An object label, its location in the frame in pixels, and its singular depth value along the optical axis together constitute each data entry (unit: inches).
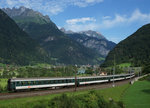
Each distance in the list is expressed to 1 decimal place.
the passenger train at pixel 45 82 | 1445.8
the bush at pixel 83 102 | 915.9
